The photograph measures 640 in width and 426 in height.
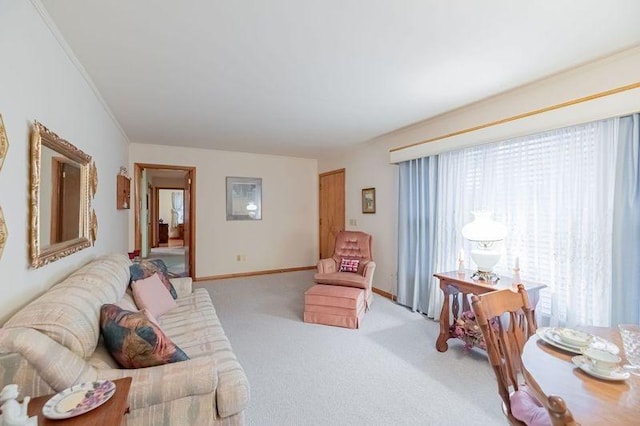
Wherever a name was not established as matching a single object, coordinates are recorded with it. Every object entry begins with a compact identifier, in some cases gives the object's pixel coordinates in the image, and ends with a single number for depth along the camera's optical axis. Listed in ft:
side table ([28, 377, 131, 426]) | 2.75
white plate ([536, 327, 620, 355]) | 3.72
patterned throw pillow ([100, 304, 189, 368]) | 4.36
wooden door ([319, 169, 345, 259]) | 17.81
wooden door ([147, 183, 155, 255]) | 26.43
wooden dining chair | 4.03
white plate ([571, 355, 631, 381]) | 3.14
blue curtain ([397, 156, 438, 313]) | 11.35
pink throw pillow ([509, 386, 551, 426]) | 3.72
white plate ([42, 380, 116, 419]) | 2.82
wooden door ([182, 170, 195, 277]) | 16.83
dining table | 2.66
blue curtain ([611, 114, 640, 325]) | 6.38
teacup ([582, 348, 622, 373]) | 3.22
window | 6.94
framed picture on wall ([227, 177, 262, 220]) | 17.78
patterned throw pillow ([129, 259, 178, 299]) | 7.88
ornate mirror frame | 4.66
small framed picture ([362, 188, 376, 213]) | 14.83
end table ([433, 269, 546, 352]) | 7.61
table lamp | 8.19
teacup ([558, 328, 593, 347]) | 3.82
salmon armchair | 11.58
